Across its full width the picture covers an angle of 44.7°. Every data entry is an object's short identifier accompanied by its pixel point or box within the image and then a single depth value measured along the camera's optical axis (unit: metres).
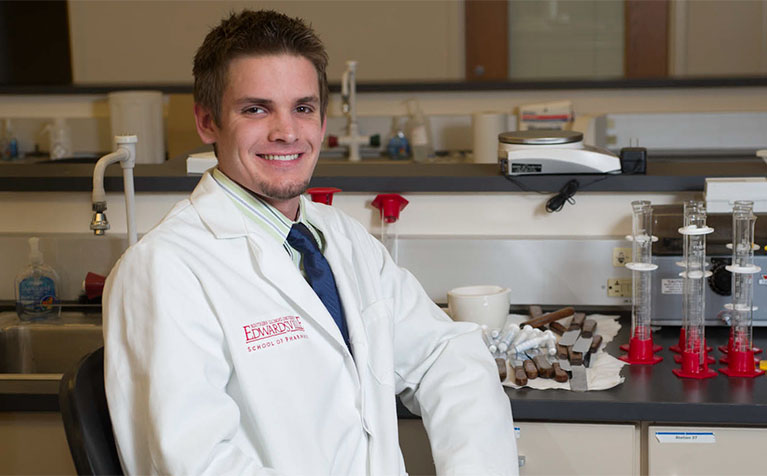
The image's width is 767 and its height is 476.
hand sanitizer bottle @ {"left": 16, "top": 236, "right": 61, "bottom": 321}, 2.05
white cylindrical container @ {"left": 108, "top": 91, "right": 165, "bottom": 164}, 4.15
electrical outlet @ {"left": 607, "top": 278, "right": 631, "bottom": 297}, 1.95
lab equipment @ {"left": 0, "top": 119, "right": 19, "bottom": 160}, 4.34
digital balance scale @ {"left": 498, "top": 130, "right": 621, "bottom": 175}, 1.97
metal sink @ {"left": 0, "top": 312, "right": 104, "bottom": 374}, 2.04
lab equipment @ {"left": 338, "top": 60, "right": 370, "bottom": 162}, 3.94
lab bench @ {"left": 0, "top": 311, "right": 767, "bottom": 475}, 1.52
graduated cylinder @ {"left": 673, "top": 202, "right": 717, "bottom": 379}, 1.64
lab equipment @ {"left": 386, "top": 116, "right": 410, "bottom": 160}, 4.15
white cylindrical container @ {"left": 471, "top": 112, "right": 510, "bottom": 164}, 3.87
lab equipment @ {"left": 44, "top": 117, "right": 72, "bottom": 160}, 4.24
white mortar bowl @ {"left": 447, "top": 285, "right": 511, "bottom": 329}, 1.81
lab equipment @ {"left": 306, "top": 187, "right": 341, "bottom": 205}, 1.96
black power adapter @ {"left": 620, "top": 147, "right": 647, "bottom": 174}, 1.99
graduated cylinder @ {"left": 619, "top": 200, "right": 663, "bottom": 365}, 1.69
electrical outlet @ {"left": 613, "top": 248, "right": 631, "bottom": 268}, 1.95
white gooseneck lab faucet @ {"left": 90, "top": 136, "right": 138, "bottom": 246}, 1.67
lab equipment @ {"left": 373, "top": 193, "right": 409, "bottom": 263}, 2.01
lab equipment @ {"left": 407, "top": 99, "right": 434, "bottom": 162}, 4.02
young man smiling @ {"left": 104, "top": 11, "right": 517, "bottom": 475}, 1.20
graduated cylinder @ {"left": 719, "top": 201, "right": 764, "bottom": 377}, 1.64
